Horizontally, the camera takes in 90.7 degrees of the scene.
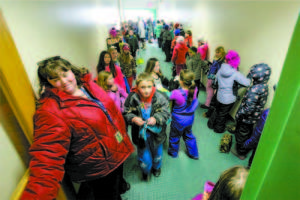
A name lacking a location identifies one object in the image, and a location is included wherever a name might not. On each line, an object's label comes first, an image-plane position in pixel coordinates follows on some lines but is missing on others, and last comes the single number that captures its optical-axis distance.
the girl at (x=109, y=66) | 2.40
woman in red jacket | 0.80
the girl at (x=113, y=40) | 3.80
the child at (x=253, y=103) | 1.82
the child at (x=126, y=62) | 3.35
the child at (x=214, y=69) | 2.84
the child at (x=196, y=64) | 3.22
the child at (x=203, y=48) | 3.95
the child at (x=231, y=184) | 0.68
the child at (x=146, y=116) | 1.51
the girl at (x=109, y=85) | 1.76
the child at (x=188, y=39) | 4.81
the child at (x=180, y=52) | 4.11
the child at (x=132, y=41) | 5.56
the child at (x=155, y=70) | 2.06
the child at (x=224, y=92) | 2.29
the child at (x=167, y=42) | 6.36
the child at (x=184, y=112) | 1.83
